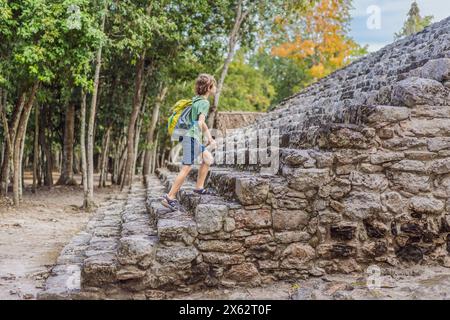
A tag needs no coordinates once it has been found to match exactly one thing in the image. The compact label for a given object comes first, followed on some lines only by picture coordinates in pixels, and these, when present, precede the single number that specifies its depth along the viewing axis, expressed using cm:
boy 540
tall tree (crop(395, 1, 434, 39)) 3437
